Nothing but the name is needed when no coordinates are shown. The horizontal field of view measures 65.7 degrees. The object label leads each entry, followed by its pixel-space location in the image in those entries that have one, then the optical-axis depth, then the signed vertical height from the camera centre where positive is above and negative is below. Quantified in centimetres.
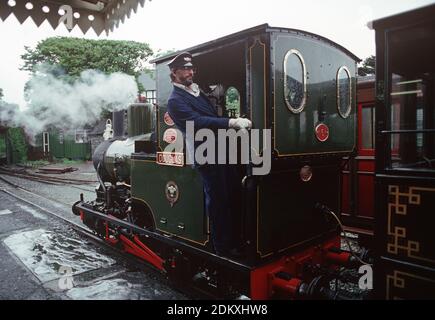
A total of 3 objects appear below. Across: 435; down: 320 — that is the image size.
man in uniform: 328 -21
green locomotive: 304 -35
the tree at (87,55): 2455 +702
